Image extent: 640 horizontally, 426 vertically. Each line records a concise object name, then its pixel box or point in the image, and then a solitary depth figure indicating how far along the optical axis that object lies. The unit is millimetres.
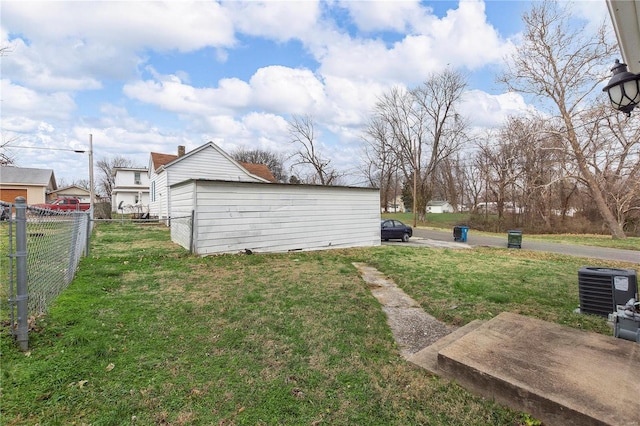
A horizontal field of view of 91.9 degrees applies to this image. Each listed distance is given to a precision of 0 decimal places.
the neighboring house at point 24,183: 24622
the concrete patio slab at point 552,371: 1974
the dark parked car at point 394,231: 16578
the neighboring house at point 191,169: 18375
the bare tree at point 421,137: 32188
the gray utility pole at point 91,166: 18328
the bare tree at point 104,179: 51594
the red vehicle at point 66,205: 21000
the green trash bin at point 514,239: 14296
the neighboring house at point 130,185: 33719
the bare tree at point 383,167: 35812
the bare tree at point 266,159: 51312
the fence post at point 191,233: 8534
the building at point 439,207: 74275
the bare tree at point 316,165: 36125
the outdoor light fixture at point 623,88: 3311
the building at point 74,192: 42050
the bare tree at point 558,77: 17000
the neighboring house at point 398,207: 75000
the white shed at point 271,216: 8789
